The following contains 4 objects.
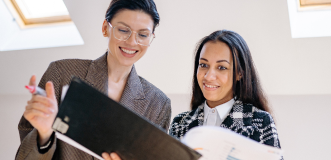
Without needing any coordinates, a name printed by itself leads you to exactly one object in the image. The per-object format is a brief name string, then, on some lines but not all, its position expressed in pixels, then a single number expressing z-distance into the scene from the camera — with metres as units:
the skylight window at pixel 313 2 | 3.17
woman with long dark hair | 1.60
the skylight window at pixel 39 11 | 3.76
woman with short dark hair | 1.54
